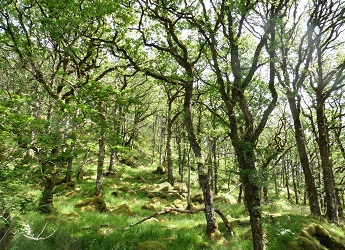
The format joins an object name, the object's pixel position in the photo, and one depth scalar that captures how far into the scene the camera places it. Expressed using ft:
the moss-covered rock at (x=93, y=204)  39.72
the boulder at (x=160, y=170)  87.14
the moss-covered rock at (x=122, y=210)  39.52
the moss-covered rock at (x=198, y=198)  61.57
